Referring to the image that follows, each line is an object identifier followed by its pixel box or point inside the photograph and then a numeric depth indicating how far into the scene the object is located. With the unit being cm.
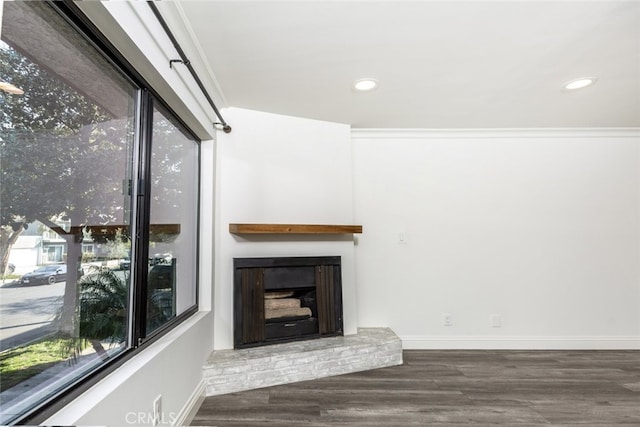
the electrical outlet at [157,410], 148
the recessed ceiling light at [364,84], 229
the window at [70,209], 92
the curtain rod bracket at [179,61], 161
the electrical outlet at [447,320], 324
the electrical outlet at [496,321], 324
